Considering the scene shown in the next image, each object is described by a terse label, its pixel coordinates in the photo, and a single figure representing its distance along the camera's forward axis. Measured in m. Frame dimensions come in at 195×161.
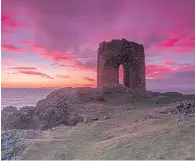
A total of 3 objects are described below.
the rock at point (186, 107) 3.59
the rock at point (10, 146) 2.53
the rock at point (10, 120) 4.23
